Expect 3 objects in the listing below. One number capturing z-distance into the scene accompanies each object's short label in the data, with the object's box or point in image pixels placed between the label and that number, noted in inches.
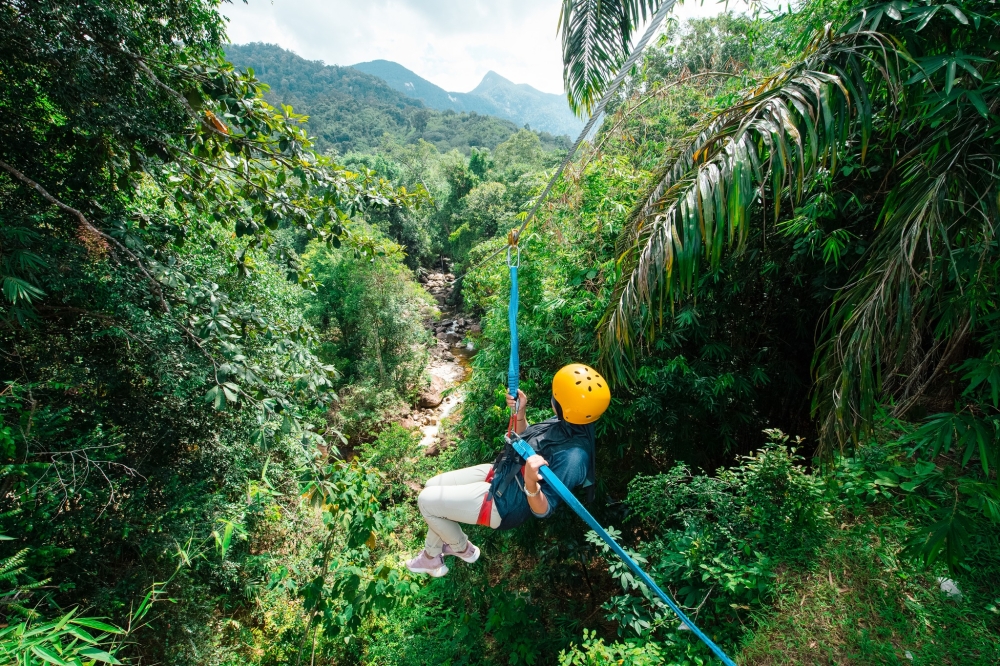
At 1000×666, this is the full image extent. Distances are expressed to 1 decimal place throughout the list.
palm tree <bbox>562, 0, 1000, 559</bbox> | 74.7
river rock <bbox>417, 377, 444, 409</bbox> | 569.3
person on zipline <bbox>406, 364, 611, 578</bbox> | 96.3
